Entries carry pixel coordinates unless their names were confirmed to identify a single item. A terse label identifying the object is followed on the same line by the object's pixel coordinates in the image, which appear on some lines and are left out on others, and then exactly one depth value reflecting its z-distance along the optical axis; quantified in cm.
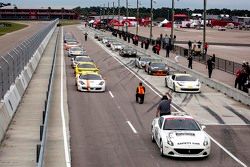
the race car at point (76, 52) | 5722
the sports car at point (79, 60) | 4466
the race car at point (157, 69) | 4275
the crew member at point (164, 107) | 2083
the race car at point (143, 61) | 4791
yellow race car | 3787
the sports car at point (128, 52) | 6209
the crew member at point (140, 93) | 2808
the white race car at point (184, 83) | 3284
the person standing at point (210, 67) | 3772
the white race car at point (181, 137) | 1639
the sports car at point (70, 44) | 6888
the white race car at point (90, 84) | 3212
